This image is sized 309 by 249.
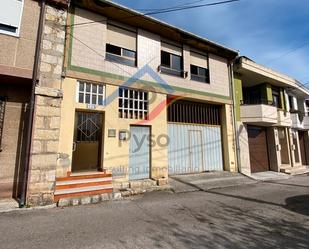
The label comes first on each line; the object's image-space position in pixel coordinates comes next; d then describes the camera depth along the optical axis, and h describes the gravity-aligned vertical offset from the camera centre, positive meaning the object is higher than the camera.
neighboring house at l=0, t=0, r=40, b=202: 5.55 +2.14
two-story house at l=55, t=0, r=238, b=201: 6.64 +2.04
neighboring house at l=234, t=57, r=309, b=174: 11.23 +2.00
